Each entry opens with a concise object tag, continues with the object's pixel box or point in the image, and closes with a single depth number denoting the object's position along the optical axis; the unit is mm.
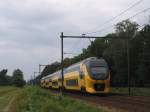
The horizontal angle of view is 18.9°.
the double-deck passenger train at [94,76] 42844
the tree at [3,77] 165950
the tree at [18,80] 154375
